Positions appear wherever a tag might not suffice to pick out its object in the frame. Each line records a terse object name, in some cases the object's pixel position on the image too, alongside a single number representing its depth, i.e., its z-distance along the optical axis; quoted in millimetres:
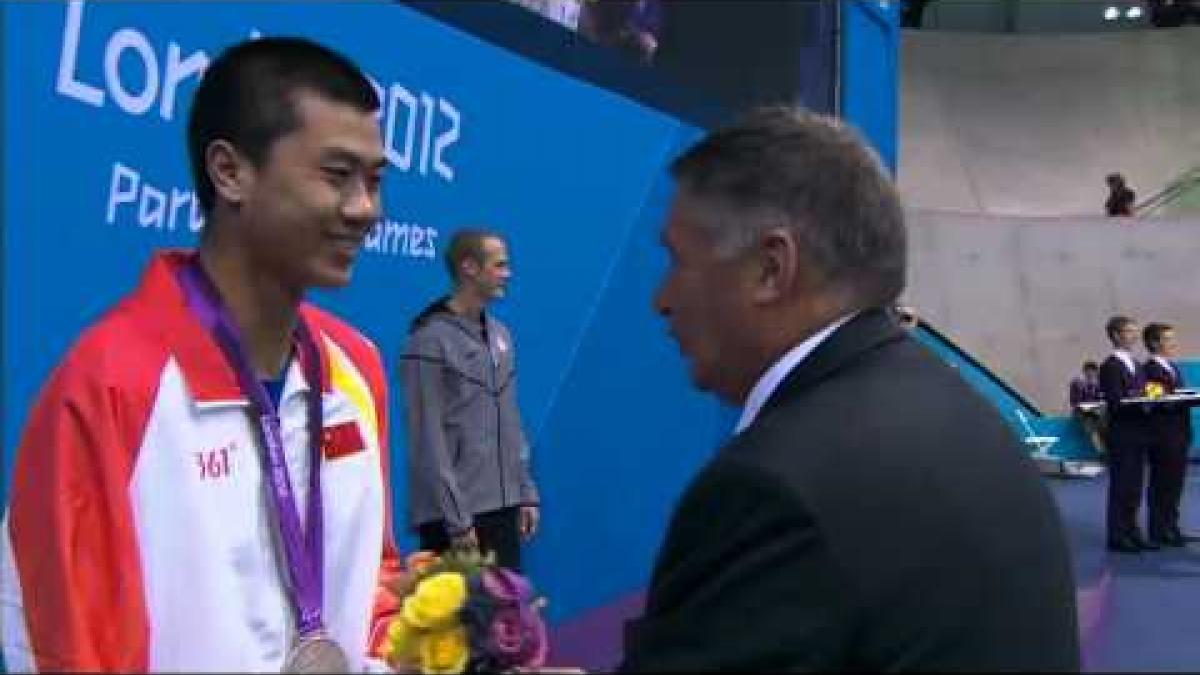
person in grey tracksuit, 3520
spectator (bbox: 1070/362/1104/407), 13367
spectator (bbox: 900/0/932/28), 19930
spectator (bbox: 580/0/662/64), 5094
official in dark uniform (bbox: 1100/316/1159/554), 7887
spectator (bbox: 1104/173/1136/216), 16625
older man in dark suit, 940
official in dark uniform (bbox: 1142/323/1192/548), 7973
